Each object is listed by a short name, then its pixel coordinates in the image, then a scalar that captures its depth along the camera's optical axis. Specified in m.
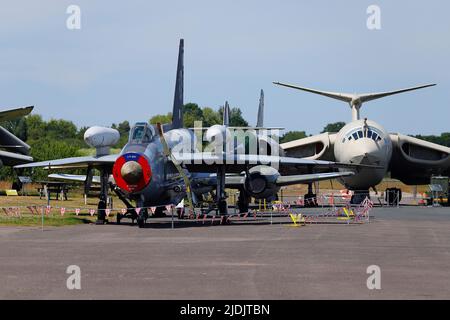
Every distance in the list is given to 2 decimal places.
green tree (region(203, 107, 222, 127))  131.12
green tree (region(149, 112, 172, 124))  114.39
